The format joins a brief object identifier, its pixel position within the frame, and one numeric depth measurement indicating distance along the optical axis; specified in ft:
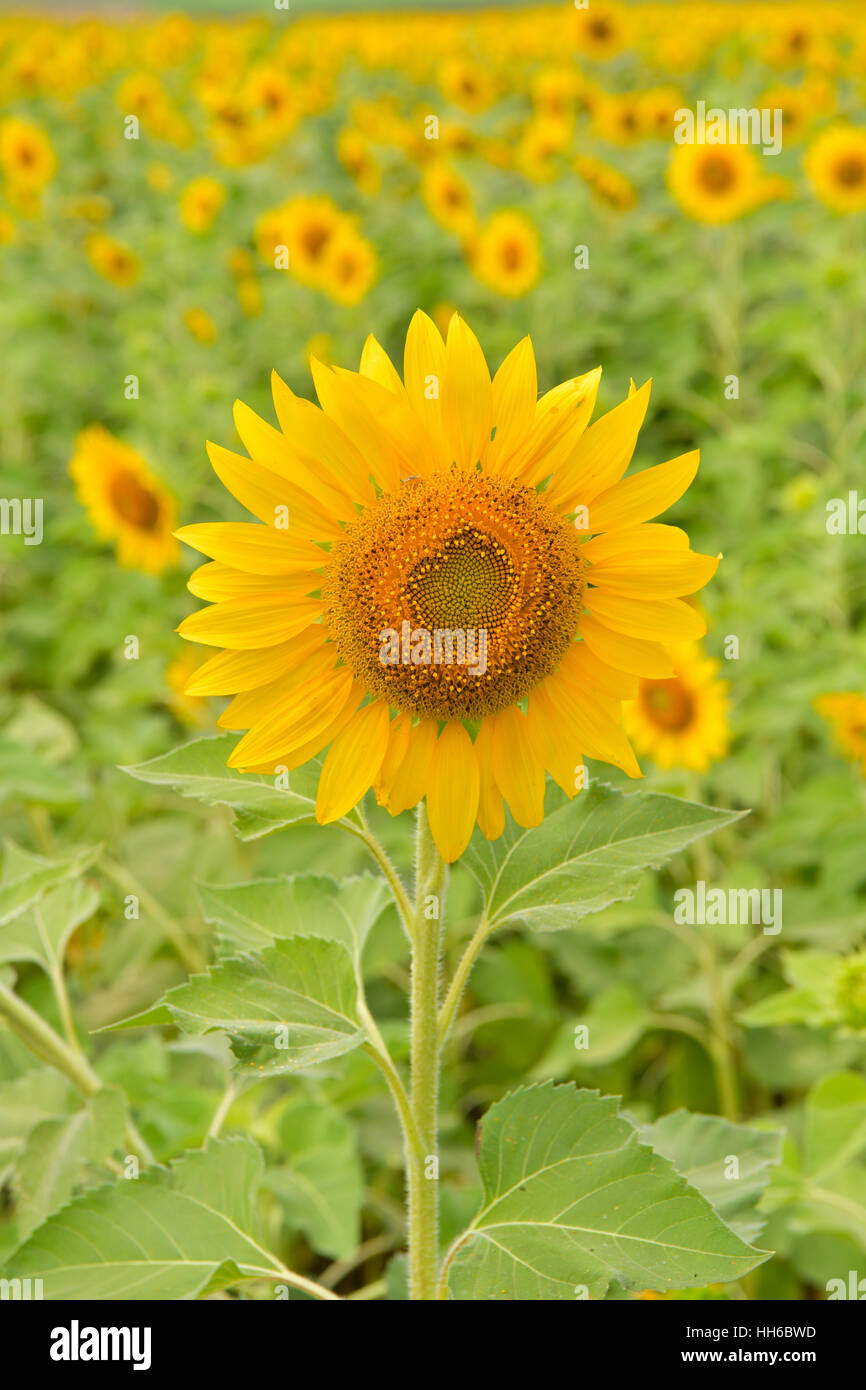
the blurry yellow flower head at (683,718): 7.22
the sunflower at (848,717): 7.29
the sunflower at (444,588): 2.86
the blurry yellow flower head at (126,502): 9.27
